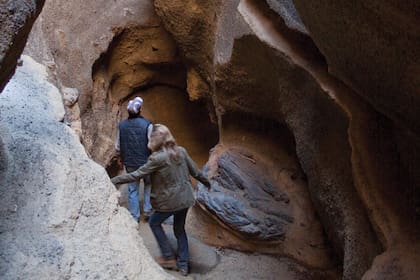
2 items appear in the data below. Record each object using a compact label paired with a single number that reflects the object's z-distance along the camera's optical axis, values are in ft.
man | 15.43
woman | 11.93
